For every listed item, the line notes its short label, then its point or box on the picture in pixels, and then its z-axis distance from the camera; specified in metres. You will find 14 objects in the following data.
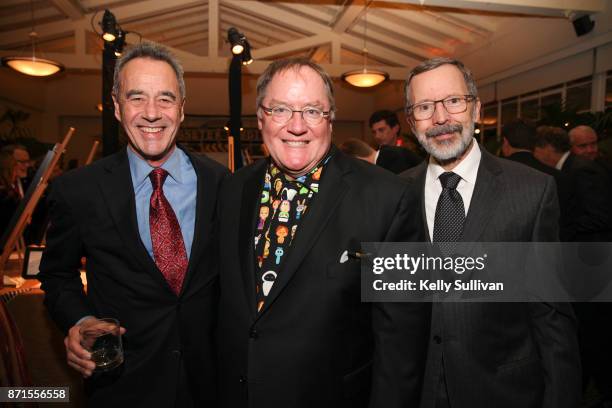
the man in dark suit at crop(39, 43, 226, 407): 1.56
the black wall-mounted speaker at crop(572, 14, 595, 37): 6.36
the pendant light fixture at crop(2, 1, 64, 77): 6.46
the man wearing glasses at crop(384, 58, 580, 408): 1.48
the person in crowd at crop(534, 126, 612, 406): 3.53
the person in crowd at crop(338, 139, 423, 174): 3.92
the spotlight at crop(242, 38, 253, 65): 4.77
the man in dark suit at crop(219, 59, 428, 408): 1.37
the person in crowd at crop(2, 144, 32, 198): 4.16
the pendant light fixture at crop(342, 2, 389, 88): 8.21
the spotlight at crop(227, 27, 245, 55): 4.69
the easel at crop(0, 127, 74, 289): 2.28
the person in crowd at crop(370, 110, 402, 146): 5.07
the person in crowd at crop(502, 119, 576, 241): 3.27
